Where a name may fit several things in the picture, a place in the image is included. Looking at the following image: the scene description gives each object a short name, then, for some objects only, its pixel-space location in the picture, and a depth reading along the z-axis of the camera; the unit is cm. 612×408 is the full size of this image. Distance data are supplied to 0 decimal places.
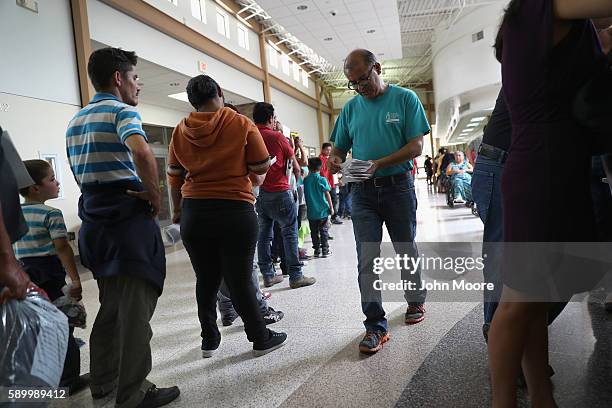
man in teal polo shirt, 210
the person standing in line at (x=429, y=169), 1716
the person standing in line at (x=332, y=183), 724
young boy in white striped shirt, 193
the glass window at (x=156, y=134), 1042
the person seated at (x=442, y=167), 1032
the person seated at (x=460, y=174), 843
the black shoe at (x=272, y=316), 259
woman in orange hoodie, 194
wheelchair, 889
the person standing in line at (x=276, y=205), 332
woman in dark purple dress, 99
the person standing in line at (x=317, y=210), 486
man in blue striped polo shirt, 158
